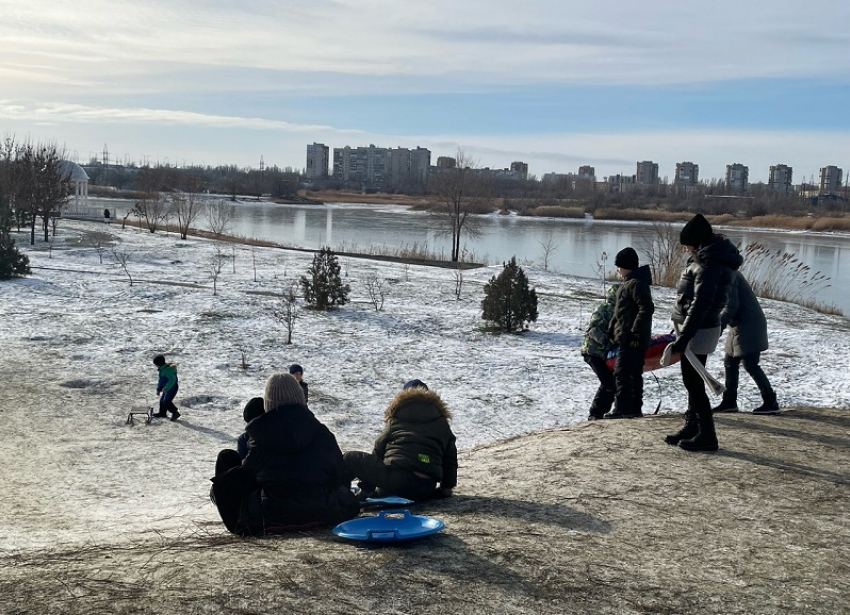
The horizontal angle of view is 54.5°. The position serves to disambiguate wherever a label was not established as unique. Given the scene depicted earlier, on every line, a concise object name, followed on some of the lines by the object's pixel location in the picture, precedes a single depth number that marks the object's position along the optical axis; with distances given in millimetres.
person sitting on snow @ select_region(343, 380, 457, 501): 5641
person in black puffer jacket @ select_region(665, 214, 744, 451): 6258
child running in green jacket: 10203
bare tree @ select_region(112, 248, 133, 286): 25173
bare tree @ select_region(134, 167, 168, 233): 43766
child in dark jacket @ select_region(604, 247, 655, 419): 7402
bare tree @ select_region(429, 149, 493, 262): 38125
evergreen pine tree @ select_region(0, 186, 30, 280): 20141
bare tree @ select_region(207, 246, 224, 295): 24112
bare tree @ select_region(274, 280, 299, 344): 14746
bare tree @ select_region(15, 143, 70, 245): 31906
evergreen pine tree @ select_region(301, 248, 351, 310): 17406
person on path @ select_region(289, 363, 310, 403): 9102
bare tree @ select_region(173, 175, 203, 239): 38844
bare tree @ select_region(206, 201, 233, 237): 41188
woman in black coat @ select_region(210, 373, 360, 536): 5027
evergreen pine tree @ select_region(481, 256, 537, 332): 15539
